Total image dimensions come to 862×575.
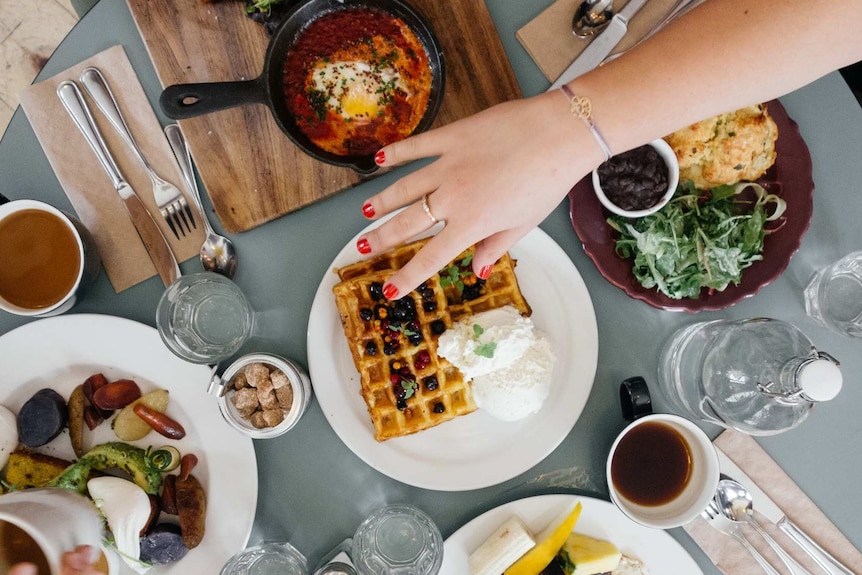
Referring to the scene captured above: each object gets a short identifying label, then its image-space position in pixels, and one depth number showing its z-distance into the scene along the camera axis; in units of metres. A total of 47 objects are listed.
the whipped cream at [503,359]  0.76
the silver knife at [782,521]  0.81
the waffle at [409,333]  0.78
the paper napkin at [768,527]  0.81
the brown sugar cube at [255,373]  0.78
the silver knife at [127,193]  0.80
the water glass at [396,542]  0.78
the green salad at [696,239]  0.77
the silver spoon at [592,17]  0.79
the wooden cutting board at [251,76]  0.81
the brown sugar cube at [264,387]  0.78
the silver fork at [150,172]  0.80
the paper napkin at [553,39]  0.82
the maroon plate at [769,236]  0.79
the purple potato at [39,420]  0.78
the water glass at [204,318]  0.77
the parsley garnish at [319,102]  0.79
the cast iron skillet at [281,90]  0.71
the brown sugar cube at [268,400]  0.78
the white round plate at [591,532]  0.80
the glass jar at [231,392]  0.77
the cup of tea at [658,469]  0.79
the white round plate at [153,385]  0.78
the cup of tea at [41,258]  0.77
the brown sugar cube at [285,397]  0.78
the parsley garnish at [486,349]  0.76
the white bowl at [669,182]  0.76
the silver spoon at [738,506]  0.81
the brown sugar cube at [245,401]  0.78
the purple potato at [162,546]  0.77
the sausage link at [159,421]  0.78
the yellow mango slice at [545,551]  0.78
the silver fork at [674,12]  0.80
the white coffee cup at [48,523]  0.67
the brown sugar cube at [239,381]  0.79
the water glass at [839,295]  0.81
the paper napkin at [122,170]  0.81
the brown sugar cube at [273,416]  0.78
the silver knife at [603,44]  0.79
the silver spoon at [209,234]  0.81
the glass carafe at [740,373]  0.75
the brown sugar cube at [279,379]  0.78
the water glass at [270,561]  0.78
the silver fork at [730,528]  0.81
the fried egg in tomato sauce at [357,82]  0.79
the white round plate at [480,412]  0.80
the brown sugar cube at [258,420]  0.78
